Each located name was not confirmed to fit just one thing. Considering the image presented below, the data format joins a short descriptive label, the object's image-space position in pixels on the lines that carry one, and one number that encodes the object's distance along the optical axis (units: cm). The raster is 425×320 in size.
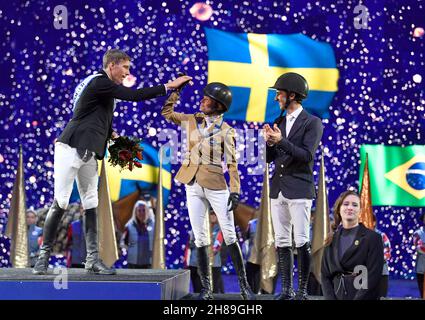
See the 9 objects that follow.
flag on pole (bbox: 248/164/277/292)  1714
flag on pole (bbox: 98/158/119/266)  1709
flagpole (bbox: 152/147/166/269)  1784
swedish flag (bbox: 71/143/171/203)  2147
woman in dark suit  761
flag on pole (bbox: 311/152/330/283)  1691
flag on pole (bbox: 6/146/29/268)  1759
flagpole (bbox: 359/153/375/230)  1694
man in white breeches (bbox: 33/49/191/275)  947
